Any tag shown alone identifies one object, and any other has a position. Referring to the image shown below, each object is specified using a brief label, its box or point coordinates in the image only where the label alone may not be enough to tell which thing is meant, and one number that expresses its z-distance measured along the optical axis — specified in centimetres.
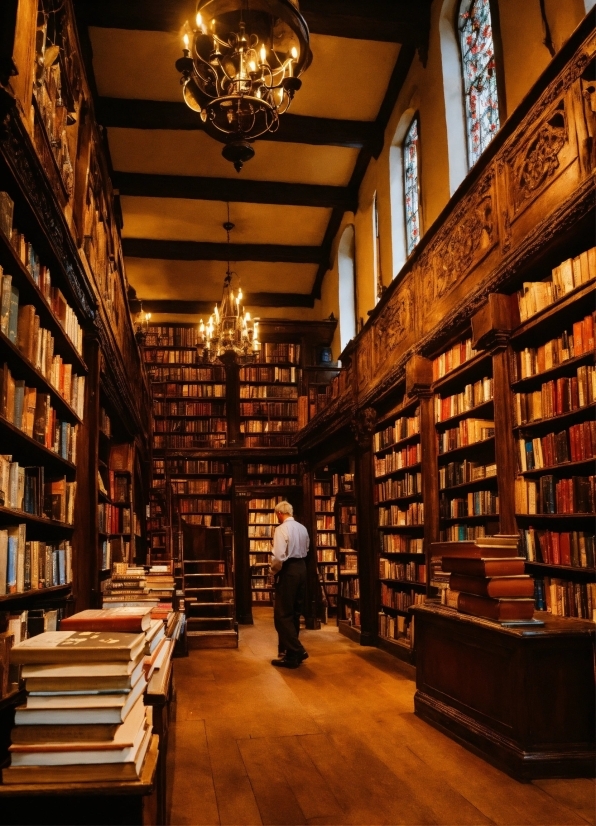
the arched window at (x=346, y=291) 1102
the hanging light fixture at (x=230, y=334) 768
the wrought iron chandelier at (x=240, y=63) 405
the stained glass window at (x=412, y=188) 769
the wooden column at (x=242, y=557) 967
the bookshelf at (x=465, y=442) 489
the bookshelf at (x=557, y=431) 358
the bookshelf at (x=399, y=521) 635
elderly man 620
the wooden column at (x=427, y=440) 566
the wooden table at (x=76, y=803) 142
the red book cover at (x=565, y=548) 372
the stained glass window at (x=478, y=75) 579
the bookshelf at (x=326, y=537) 1075
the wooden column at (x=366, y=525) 739
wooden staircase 754
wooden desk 303
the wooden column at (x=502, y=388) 419
